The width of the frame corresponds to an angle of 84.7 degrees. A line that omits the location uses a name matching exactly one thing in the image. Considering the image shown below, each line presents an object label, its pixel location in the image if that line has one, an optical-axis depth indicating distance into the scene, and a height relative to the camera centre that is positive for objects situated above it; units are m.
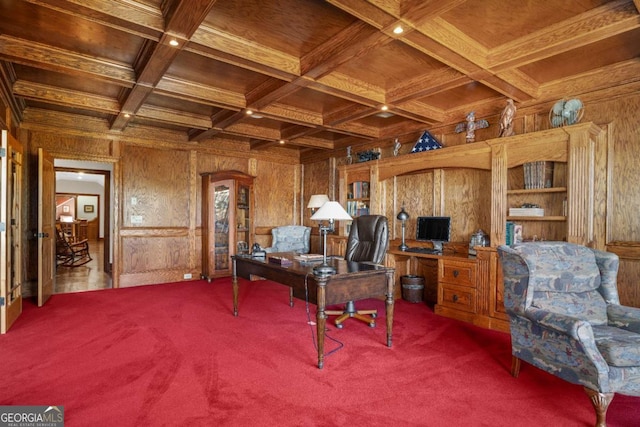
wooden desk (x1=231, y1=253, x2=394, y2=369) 2.65 -0.59
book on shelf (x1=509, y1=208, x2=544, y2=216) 3.62 +0.00
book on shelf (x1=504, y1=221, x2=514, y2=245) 3.80 -0.26
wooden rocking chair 7.74 -0.99
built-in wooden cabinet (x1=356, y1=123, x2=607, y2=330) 3.29 +0.15
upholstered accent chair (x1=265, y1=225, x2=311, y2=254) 6.10 -0.49
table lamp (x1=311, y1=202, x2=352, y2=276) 3.04 -0.02
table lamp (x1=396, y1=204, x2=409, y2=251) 4.90 -0.10
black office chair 3.68 -0.37
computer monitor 4.48 -0.24
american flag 4.75 +0.93
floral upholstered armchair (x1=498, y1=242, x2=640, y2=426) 1.91 -0.68
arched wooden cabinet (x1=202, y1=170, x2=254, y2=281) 6.08 -0.15
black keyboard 4.48 -0.52
